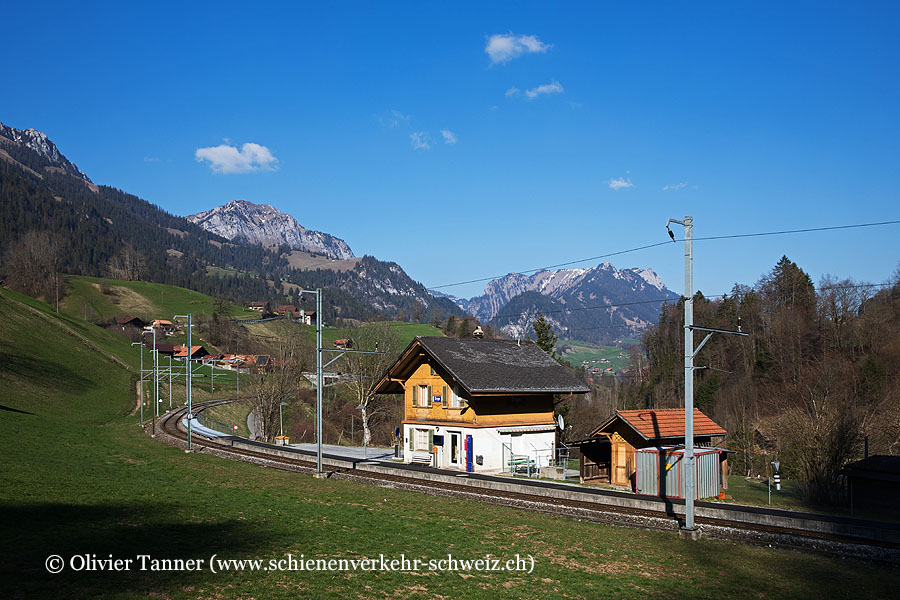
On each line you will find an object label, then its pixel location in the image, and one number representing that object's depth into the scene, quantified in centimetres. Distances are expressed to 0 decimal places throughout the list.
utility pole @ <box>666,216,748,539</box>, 2023
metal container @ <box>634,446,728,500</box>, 2872
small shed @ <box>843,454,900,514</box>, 2809
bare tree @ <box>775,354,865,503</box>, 3046
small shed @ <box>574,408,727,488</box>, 3525
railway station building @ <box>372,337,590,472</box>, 3947
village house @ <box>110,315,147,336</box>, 16890
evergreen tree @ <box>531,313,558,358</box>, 6769
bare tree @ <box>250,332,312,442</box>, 7081
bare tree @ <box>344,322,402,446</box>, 7156
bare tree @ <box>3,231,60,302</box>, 16212
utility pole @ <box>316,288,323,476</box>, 3197
